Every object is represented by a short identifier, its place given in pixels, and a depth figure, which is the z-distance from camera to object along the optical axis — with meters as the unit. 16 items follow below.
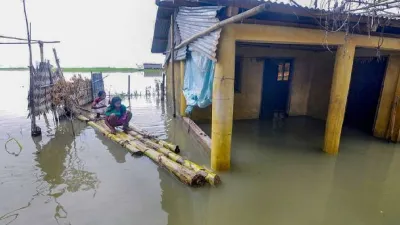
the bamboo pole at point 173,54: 7.98
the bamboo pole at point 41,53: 8.15
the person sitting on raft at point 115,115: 6.67
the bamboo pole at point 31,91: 6.29
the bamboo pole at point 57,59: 9.57
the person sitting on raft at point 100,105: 8.38
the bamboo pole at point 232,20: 2.65
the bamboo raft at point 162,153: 3.95
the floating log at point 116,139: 5.42
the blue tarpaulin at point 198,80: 5.07
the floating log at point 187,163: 3.93
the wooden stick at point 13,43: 7.10
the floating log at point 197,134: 5.31
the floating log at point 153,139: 5.41
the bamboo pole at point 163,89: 14.03
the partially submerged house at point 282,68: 4.03
